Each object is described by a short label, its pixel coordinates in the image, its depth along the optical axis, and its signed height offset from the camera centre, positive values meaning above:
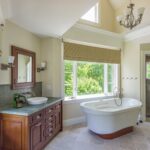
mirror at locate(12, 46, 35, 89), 3.22 +0.16
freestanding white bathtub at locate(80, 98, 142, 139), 3.52 -0.97
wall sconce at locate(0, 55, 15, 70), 2.86 +0.21
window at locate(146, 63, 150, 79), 5.48 +0.20
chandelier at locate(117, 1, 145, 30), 3.12 +1.11
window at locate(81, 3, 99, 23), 5.20 +1.96
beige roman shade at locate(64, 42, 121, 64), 4.49 +0.68
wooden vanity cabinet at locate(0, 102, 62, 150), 2.54 -0.88
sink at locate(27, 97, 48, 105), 3.16 -0.47
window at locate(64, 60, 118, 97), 4.74 -0.05
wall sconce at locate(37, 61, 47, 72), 4.14 +0.24
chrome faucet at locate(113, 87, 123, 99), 5.45 -0.55
